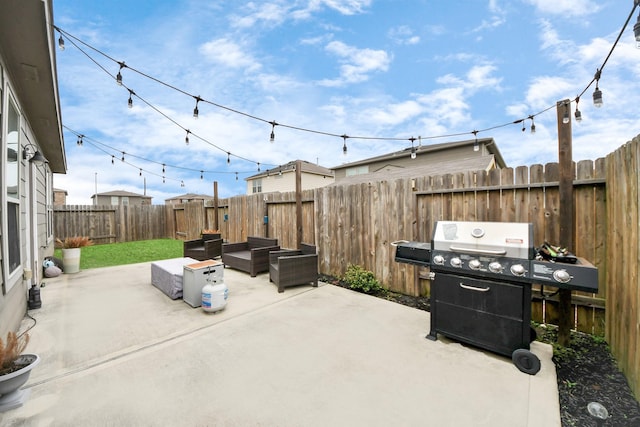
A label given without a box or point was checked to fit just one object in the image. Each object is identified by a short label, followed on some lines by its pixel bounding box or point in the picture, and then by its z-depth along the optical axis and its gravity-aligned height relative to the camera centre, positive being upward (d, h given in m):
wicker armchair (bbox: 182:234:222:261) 6.99 -1.02
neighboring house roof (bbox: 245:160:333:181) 18.00 +3.19
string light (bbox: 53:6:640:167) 2.72 +1.83
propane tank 3.42 -1.17
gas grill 2.14 -0.68
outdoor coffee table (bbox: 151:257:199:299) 4.08 -1.08
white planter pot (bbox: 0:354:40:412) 1.66 -1.15
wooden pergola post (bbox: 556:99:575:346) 2.60 +0.11
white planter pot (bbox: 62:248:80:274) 5.75 -1.01
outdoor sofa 5.47 -1.03
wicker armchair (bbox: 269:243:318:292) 4.43 -1.09
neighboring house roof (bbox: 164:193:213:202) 37.06 +2.65
